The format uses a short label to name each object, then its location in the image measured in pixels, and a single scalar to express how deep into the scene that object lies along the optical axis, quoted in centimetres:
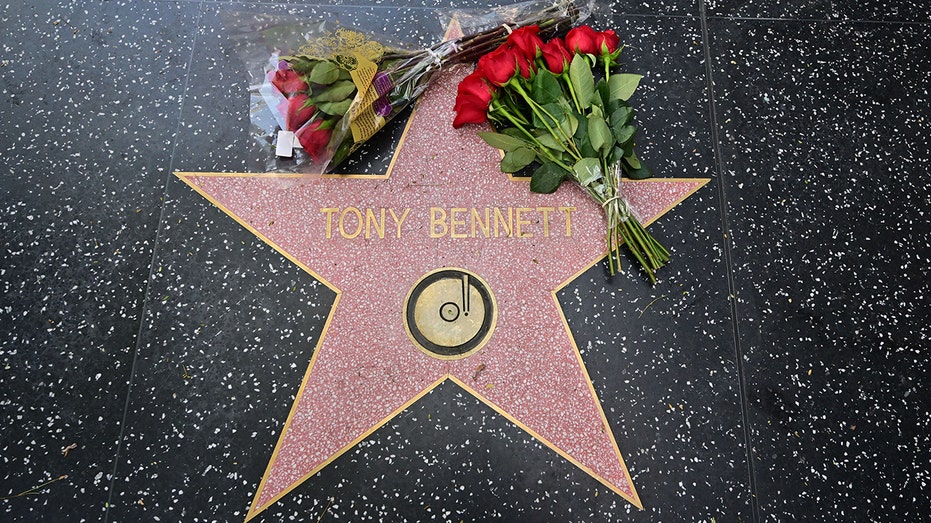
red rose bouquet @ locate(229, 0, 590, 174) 122
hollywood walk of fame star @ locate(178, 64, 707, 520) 118
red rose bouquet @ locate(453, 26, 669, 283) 122
